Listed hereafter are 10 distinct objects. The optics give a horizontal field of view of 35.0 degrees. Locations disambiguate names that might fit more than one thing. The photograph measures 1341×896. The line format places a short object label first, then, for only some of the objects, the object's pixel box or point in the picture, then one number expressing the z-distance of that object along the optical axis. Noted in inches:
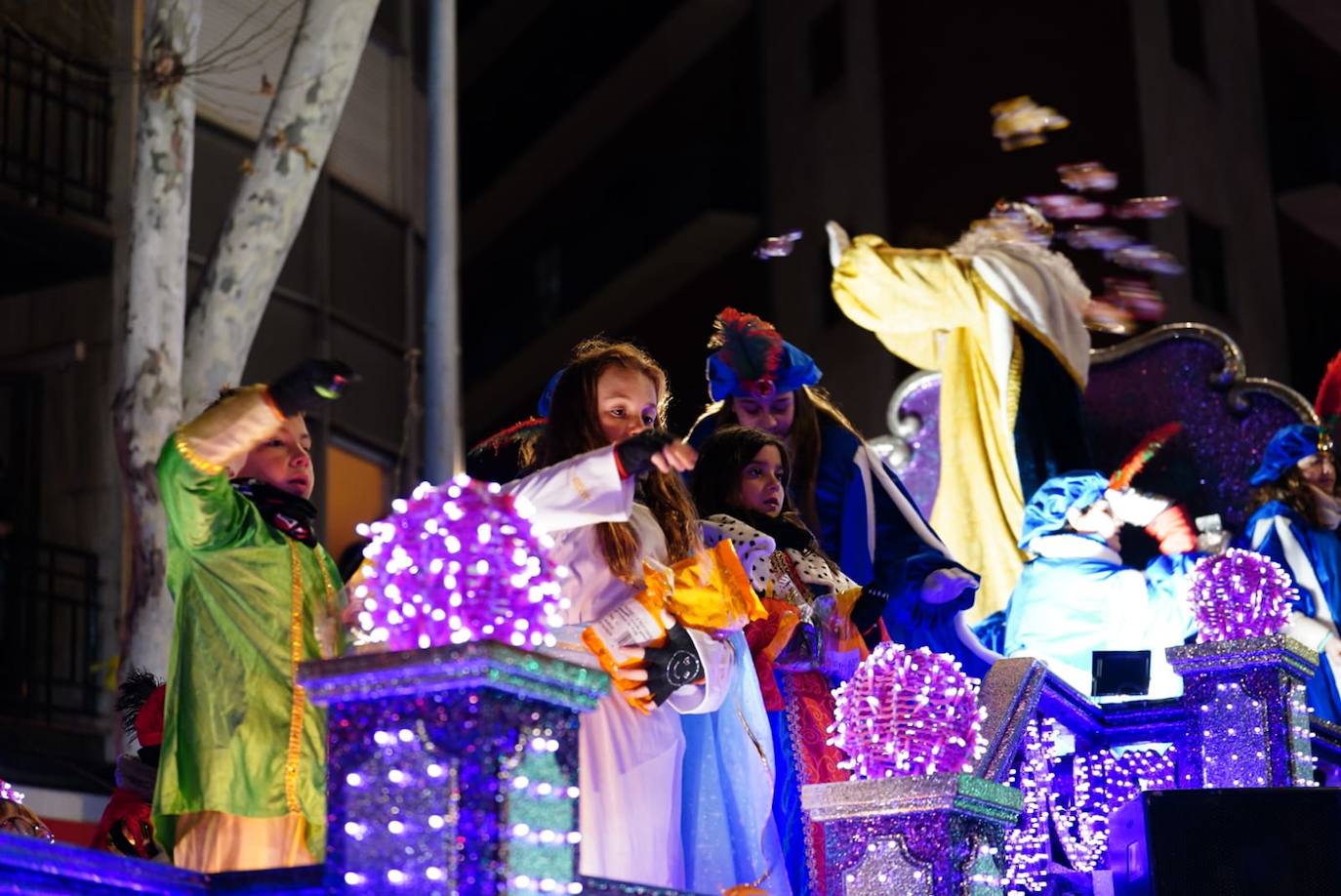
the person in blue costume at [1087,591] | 324.5
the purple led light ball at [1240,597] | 279.0
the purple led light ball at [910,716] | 204.1
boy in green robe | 186.9
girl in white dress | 192.4
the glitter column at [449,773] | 142.6
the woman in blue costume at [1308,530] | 341.4
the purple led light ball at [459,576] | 150.1
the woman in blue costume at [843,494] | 288.8
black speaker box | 235.9
